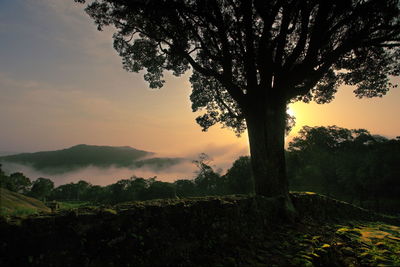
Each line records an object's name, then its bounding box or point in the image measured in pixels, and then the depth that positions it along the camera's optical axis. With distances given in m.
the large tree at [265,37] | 8.84
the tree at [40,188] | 101.75
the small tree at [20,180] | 93.81
